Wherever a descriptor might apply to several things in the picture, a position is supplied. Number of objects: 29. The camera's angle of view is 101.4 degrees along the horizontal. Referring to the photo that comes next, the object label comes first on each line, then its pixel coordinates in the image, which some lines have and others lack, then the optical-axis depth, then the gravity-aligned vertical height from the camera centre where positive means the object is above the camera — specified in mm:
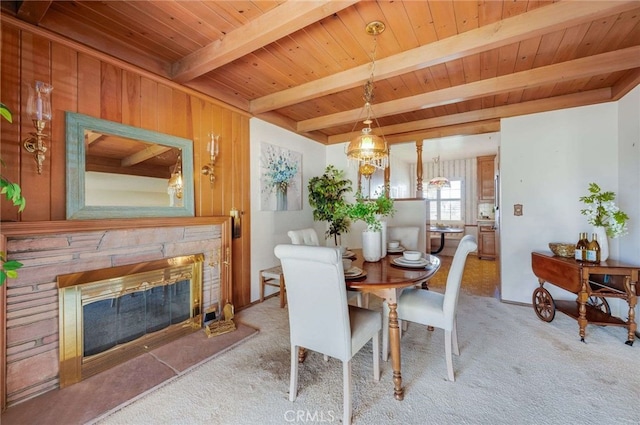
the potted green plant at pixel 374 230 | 2211 -165
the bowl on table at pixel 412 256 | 2219 -383
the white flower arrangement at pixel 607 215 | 2406 -46
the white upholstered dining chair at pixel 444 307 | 1855 -716
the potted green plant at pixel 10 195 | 1100 +78
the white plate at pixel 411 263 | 2075 -423
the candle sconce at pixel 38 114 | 1690 +640
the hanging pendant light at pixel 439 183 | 6402 +686
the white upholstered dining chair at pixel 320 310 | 1462 -590
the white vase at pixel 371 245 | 2283 -295
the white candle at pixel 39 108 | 1691 +677
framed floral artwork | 3559 +479
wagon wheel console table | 2289 -722
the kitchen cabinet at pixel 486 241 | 5898 -696
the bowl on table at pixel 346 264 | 1940 -413
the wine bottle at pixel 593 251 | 2447 -385
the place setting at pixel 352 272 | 1776 -430
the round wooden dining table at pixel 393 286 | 1668 -477
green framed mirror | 1918 +344
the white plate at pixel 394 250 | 2698 -405
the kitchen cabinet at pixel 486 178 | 6383 +813
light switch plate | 3352 +21
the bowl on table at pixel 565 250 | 2697 -407
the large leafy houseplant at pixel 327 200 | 4250 +187
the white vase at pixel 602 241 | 2500 -295
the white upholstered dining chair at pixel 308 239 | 2539 -297
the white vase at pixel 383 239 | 2343 -251
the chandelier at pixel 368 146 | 2260 +582
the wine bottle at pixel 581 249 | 2514 -376
